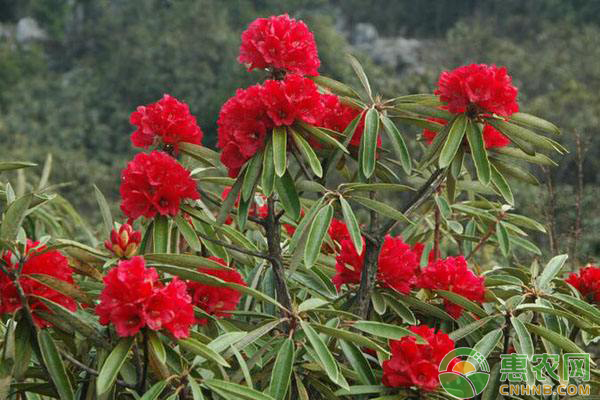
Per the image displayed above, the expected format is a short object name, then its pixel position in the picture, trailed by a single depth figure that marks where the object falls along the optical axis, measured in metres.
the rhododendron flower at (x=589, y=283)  2.17
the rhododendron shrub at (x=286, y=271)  1.80
